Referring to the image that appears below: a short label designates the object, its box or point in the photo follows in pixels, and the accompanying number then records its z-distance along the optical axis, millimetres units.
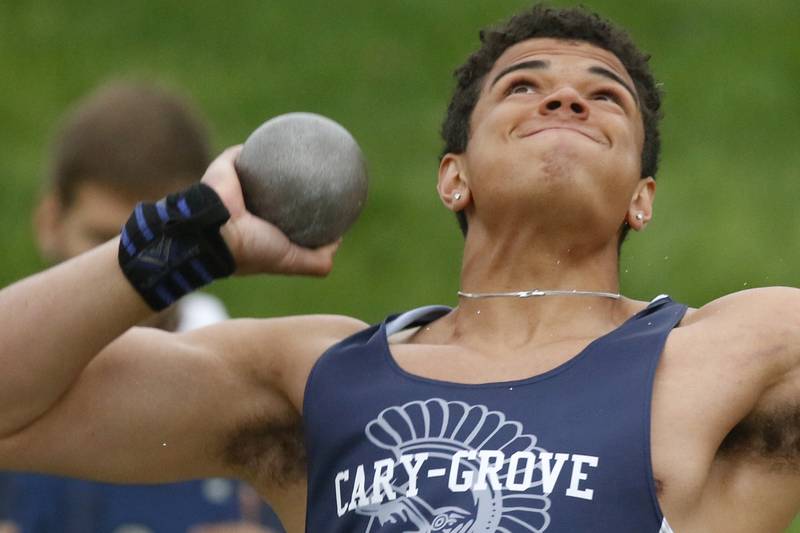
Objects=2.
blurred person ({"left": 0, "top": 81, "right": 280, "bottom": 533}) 11656
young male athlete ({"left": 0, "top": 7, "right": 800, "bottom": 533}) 9234
